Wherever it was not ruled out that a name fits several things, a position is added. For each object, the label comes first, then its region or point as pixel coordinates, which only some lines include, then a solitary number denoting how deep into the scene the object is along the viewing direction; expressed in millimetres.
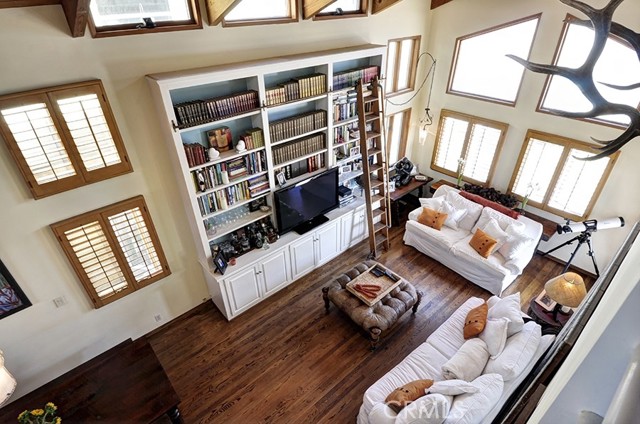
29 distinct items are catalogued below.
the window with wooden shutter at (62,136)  2855
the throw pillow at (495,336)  3328
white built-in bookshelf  3641
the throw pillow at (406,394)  2938
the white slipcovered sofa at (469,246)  4852
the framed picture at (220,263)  4227
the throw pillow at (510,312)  3439
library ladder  5062
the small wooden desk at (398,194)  6277
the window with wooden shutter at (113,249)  3457
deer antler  1604
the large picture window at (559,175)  4863
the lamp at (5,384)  3020
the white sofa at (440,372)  2836
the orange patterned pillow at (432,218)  5508
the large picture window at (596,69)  4277
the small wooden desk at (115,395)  3131
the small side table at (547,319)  3848
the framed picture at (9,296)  3209
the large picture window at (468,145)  5781
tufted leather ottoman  4055
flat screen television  4707
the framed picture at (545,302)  4012
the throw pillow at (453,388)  2891
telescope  4680
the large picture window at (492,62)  5056
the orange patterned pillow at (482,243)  4918
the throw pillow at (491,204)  5348
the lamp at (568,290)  3406
